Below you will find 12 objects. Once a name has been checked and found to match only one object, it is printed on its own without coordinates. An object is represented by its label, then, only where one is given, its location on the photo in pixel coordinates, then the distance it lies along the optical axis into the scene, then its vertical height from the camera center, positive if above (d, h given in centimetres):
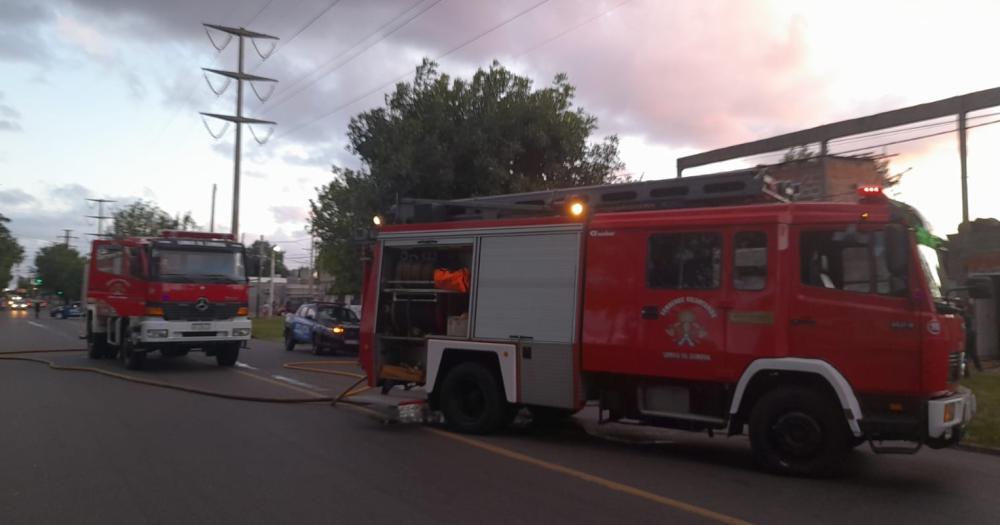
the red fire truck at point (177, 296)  1700 +17
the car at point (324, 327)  2284 -57
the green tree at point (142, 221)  6100 +658
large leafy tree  2138 +493
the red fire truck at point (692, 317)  704 +4
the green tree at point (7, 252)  9329 +592
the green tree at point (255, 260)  1830 +111
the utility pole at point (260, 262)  1850 +107
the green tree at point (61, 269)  11738 +476
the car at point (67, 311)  6338 -93
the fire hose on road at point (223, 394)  1207 -147
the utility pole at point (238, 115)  3703 +952
